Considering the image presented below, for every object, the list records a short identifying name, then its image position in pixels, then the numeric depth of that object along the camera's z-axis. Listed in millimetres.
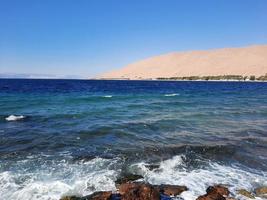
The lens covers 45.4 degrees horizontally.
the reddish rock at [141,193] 8984
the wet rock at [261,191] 10072
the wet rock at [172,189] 9938
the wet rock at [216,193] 9336
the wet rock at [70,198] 9633
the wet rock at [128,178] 11055
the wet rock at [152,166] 12597
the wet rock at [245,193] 9855
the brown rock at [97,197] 9234
